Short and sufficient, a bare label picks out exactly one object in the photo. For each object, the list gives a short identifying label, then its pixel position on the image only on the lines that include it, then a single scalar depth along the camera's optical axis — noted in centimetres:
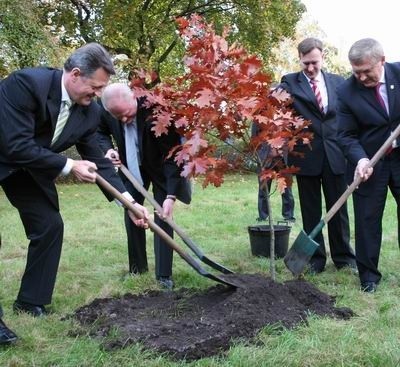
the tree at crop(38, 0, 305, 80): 1678
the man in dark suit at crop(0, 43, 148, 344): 381
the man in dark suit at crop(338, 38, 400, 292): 468
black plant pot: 615
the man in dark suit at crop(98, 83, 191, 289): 506
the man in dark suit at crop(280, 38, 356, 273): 538
